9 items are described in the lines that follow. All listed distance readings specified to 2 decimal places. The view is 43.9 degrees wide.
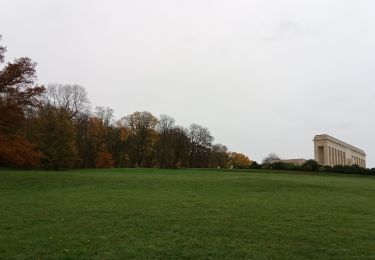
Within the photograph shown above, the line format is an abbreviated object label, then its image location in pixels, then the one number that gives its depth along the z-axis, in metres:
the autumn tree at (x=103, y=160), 85.12
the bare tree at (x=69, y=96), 86.75
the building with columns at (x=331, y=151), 117.25
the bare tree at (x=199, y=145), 104.88
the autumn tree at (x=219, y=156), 110.50
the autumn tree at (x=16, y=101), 36.38
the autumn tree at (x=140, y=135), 95.77
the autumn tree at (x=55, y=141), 59.75
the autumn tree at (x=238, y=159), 135.75
